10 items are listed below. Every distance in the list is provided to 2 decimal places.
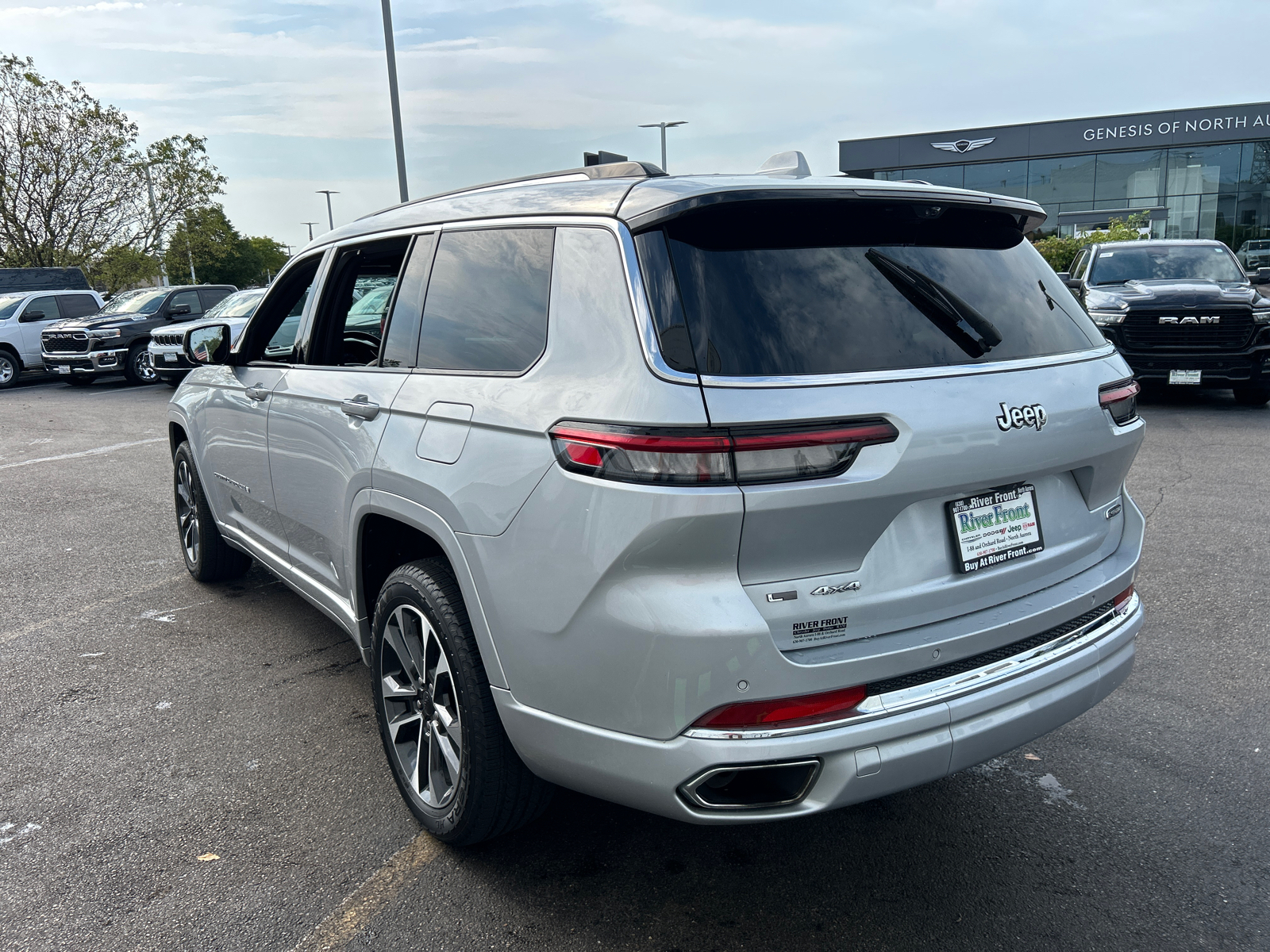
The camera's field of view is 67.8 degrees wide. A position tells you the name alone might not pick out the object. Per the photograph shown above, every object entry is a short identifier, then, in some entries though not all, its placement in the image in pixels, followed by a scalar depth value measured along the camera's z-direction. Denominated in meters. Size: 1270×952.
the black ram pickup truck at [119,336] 17.41
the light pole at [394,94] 16.69
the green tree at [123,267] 31.78
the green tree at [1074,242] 21.00
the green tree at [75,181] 29.58
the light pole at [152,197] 31.57
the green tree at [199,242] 33.03
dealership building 34.69
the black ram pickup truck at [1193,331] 9.76
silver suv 1.98
